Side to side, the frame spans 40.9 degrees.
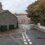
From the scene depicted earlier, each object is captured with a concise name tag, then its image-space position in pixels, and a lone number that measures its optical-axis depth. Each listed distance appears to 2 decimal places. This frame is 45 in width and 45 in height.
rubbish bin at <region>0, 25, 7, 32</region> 12.03
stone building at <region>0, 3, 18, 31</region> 13.45
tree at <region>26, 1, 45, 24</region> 13.18
